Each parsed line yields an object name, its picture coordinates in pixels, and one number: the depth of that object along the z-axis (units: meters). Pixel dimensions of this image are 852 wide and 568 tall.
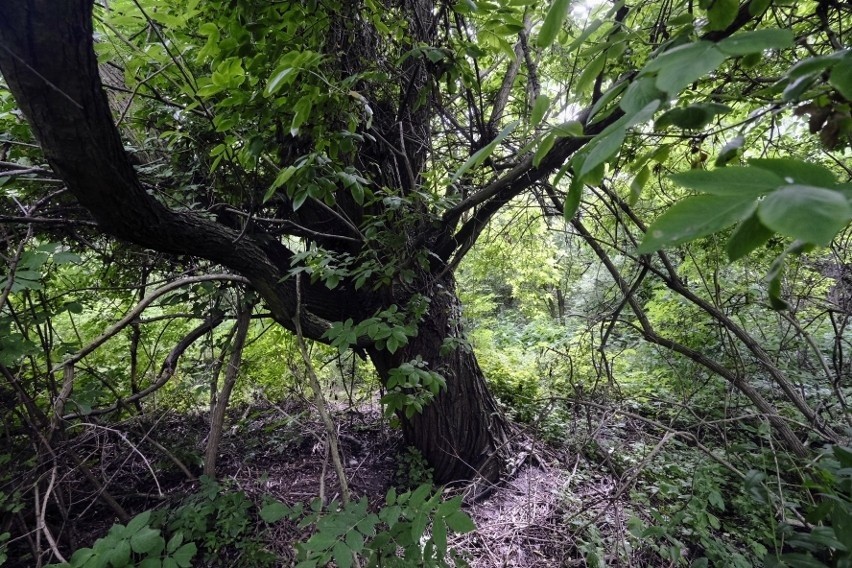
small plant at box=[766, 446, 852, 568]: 0.92
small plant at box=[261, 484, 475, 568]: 1.10
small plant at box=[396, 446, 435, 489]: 2.51
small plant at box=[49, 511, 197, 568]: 1.38
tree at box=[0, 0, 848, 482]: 0.72
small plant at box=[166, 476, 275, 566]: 1.89
